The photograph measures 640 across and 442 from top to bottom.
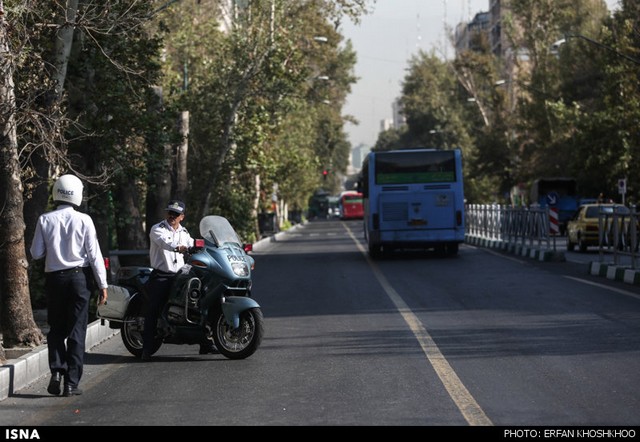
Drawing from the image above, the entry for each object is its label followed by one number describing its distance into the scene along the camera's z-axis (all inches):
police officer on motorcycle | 508.4
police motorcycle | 499.5
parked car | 1540.4
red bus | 4682.6
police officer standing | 417.7
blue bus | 1368.1
